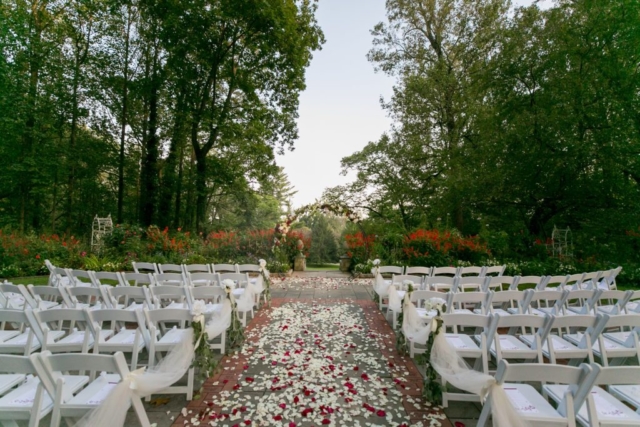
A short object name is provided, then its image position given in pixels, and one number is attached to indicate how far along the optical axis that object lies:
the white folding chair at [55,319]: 2.94
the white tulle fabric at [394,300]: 5.12
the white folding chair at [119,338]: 3.03
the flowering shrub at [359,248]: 11.91
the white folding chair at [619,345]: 2.97
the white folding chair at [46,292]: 4.17
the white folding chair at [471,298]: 3.98
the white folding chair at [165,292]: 4.35
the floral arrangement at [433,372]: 3.11
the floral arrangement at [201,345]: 3.22
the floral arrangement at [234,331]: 4.53
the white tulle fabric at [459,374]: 2.04
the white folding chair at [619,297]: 4.10
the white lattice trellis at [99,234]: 11.82
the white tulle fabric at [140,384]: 2.09
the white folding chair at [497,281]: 5.34
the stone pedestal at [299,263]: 12.71
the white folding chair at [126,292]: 4.07
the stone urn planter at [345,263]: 12.48
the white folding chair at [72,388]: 2.04
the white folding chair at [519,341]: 2.94
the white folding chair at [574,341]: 2.96
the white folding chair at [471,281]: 5.56
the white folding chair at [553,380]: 1.95
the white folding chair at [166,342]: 3.18
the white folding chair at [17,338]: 2.91
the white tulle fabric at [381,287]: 6.41
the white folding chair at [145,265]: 6.36
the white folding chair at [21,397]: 2.00
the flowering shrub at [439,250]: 10.39
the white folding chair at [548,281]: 5.32
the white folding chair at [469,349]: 3.01
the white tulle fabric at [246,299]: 5.23
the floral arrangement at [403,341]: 4.41
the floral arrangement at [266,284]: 6.90
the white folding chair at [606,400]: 1.90
